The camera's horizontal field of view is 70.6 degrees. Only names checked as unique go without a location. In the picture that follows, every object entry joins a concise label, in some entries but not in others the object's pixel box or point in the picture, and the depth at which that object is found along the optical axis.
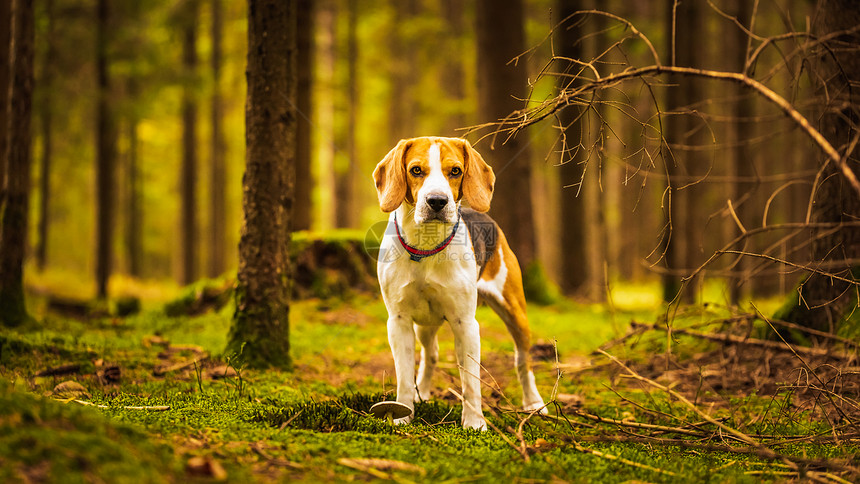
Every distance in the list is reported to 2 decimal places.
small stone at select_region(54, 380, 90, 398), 4.32
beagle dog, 4.20
